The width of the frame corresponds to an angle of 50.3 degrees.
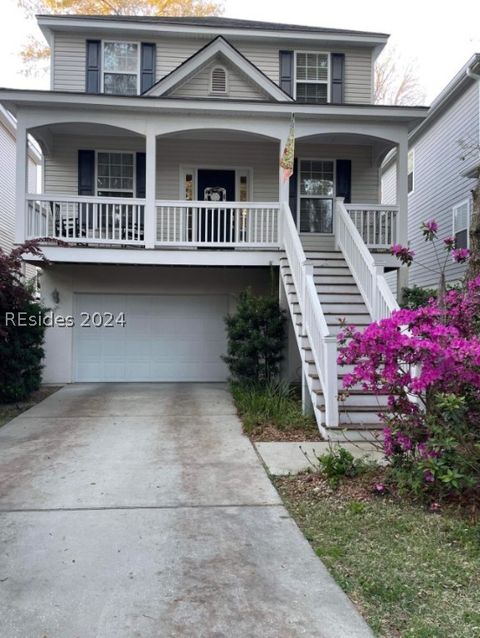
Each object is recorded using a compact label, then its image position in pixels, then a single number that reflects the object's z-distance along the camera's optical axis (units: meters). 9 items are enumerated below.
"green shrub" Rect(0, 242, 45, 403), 7.80
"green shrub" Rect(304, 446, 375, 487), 4.86
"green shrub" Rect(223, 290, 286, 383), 8.93
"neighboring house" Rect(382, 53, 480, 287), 12.40
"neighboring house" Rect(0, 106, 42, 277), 16.45
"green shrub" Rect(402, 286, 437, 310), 10.35
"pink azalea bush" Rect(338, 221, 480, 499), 4.01
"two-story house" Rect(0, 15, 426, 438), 9.98
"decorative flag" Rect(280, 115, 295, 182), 9.41
